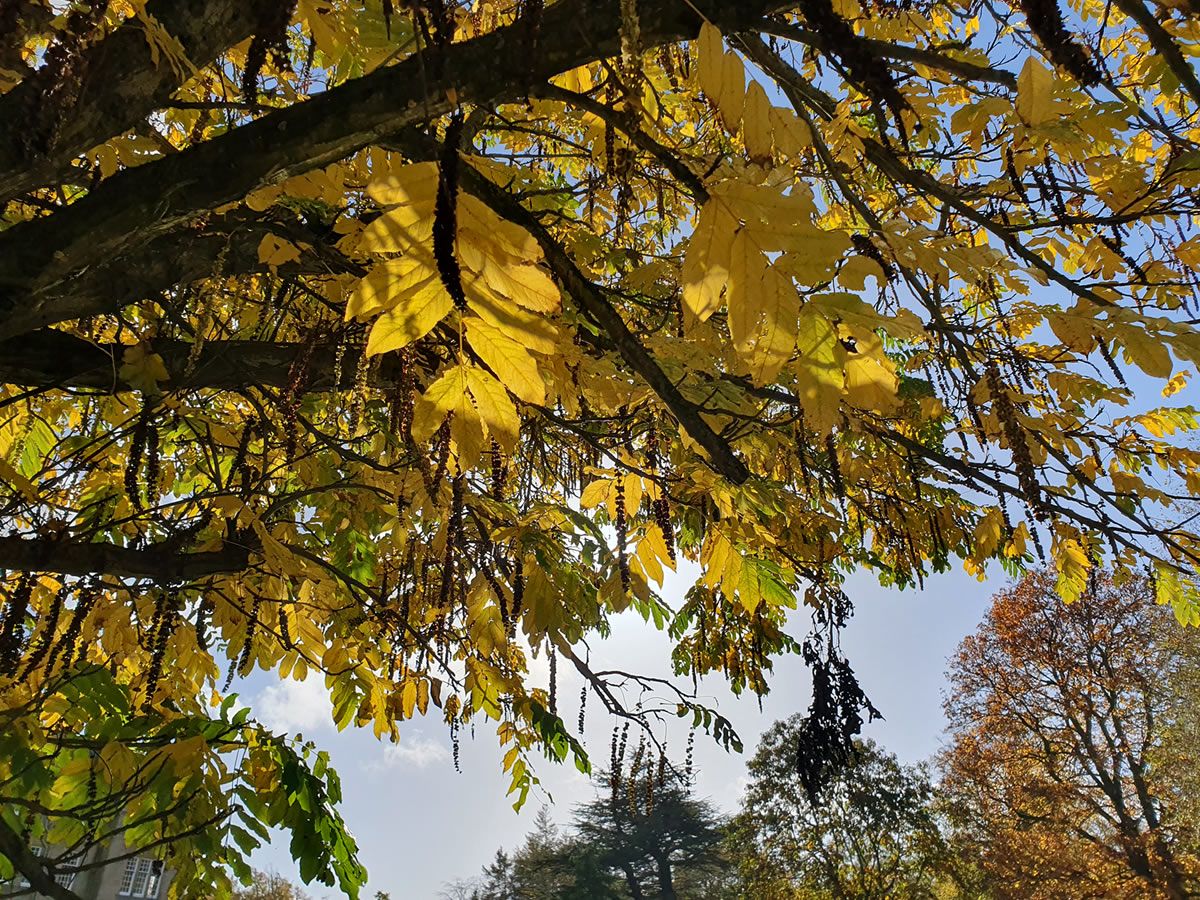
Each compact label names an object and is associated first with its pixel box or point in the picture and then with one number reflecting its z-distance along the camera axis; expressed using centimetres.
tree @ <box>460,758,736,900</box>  2997
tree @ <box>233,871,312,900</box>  2722
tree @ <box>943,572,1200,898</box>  1438
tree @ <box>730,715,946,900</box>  1716
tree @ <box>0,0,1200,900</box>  95
